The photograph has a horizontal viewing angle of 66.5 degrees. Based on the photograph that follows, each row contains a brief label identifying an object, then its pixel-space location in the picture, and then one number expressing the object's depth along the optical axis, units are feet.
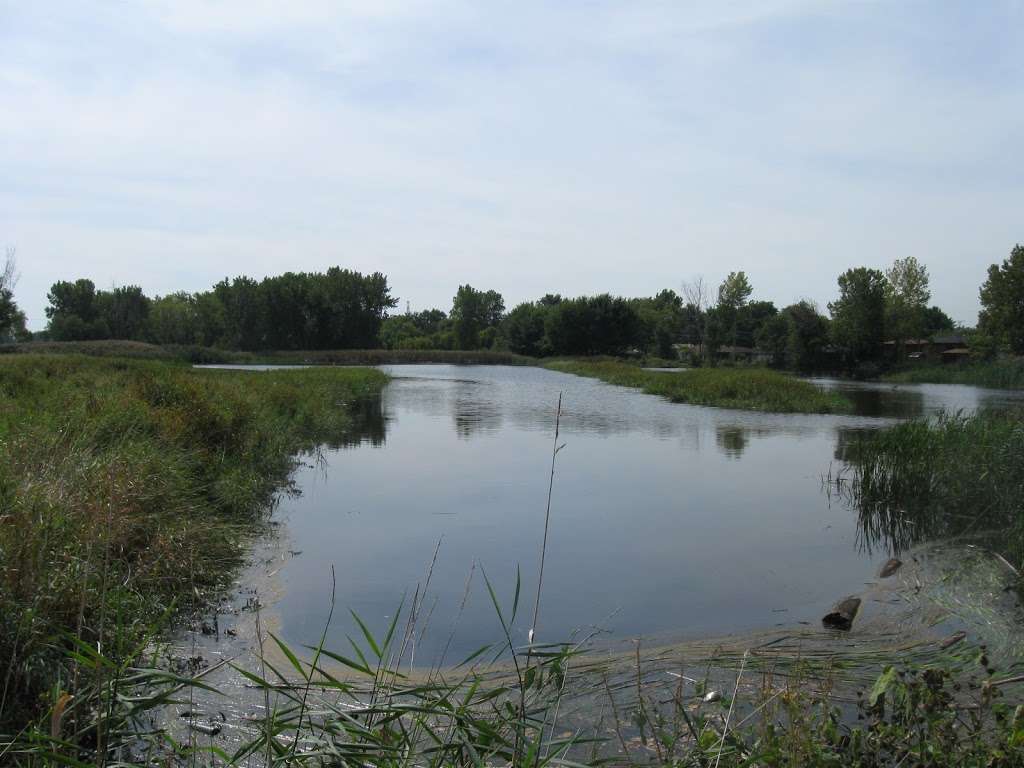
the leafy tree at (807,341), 201.98
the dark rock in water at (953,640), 17.61
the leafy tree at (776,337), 213.25
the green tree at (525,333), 273.33
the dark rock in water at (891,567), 26.35
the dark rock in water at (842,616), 21.06
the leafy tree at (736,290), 275.51
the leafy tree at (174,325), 258.57
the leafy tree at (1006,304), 162.50
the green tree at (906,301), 206.69
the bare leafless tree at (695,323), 254.68
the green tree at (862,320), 199.00
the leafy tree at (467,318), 306.14
